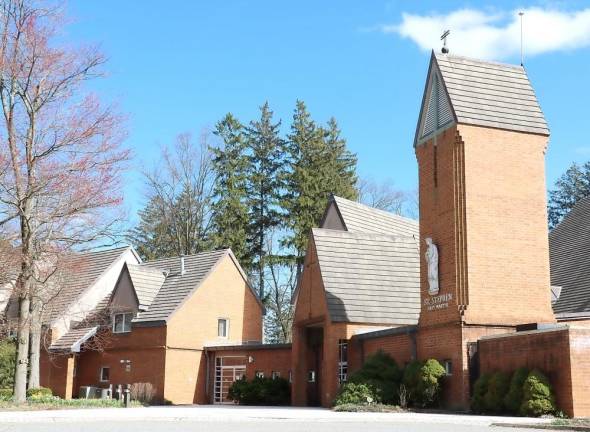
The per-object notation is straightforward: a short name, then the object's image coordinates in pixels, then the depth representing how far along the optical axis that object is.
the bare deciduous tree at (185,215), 60.41
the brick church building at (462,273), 22.62
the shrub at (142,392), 36.12
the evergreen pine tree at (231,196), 59.41
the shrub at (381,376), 24.64
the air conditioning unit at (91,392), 40.19
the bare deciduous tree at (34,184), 27.38
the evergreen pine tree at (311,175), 60.12
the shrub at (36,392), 33.08
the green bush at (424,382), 23.23
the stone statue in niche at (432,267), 24.45
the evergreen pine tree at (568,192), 67.12
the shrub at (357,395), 24.47
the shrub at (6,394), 27.95
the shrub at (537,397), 19.39
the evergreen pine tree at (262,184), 61.34
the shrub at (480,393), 21.44
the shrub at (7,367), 39.47
